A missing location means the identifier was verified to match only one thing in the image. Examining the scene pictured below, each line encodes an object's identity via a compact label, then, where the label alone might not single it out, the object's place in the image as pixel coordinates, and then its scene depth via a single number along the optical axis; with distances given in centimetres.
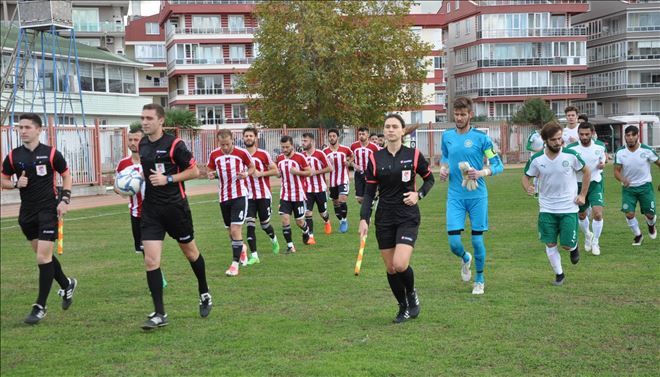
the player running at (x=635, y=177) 1290
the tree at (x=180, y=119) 4506
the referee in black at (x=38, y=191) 851
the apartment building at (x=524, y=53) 7081
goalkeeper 923
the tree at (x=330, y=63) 4328
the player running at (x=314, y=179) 1513
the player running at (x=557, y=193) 963
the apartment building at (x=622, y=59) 6300
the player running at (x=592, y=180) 1211
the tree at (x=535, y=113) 6109
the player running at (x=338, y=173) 1688
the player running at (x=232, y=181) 1133
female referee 781
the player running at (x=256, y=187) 1231
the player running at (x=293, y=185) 1427
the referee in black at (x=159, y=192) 791
